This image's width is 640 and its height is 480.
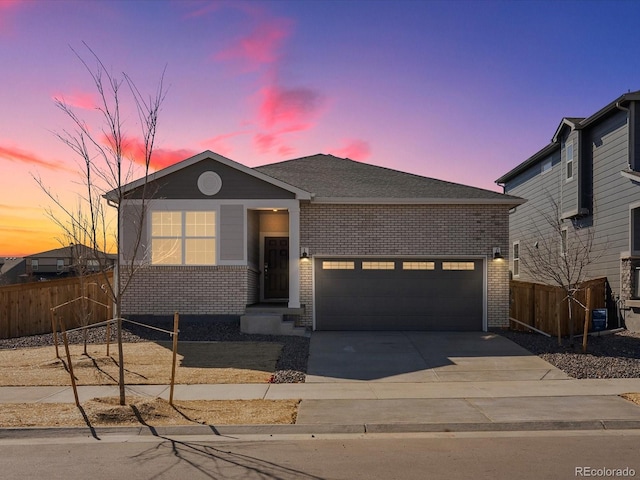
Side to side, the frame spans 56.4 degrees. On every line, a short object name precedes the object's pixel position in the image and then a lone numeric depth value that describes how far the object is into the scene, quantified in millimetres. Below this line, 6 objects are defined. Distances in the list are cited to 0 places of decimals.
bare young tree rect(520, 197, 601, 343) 21000
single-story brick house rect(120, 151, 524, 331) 17688
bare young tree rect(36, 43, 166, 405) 9266
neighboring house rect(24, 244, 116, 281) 62834
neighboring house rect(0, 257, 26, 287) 59781
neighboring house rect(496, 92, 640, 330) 18094
